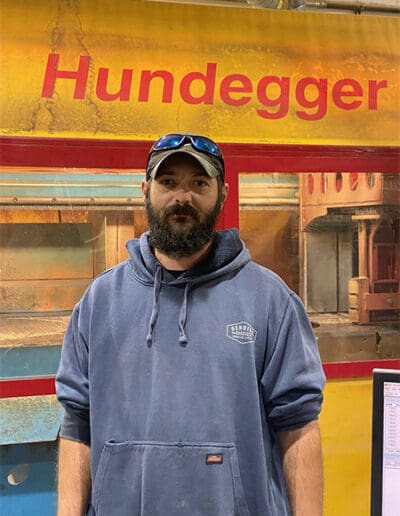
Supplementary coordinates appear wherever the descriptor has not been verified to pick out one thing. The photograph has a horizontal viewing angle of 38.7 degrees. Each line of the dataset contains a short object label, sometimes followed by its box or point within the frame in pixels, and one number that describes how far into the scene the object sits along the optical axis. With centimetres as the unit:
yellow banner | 218
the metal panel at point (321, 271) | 246
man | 124
